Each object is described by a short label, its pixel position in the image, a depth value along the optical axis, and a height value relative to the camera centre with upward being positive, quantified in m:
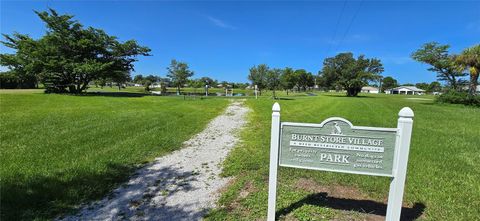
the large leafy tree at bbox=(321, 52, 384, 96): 45.03 +3.83
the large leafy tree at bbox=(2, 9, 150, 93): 25.38 +3.20
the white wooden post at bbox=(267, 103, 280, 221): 3.00 -0.98
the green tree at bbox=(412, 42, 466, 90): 23.98 +3.42
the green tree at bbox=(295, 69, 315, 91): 80.16 +3.11
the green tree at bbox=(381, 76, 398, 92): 116.00 +3.73
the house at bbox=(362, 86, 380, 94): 113.74 +0.41
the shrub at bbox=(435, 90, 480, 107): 20.82 -0.55
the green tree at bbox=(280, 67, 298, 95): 30.07 +0.74
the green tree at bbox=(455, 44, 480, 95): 20.67 +2.79
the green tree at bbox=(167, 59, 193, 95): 39.97 +2.21
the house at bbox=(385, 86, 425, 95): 94.06 +0.26
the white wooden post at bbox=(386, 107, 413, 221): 2.60 -0.84
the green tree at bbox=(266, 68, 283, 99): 29.16 +1.17
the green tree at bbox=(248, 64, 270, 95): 29.66 +1.65
